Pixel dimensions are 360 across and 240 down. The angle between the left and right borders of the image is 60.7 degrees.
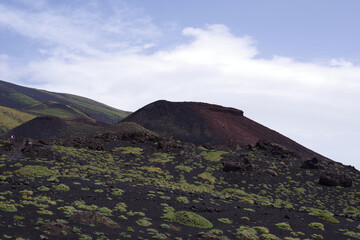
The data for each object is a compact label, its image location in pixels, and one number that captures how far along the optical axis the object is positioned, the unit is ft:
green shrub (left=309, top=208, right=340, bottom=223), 78.91
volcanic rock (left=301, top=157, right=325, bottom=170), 139.74
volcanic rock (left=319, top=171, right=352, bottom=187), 123.24
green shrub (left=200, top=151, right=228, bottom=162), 143.25
